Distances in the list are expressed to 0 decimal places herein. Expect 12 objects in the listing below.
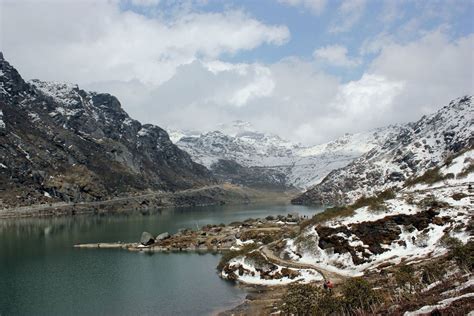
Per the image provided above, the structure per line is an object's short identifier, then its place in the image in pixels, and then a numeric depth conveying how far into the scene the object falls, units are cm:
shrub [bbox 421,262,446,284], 5988
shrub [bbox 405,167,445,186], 12776
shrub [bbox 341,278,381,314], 5678
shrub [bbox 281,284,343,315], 5722
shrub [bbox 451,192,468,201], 9788
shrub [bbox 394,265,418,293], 5994
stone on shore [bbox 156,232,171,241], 15649
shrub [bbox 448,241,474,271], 5675
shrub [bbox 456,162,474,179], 11985
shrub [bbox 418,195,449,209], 9644
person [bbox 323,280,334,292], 7320
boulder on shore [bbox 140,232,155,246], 14900
